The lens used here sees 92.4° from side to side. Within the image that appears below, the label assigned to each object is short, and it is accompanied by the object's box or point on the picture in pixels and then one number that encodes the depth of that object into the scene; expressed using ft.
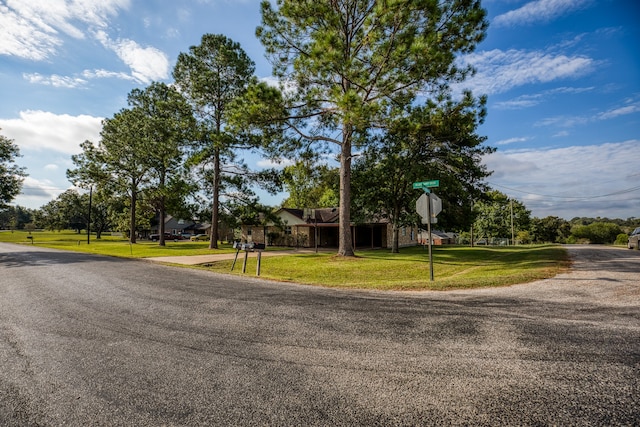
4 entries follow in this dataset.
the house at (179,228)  232.73
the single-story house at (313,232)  112.78
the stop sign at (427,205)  30.37
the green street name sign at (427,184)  30.63
